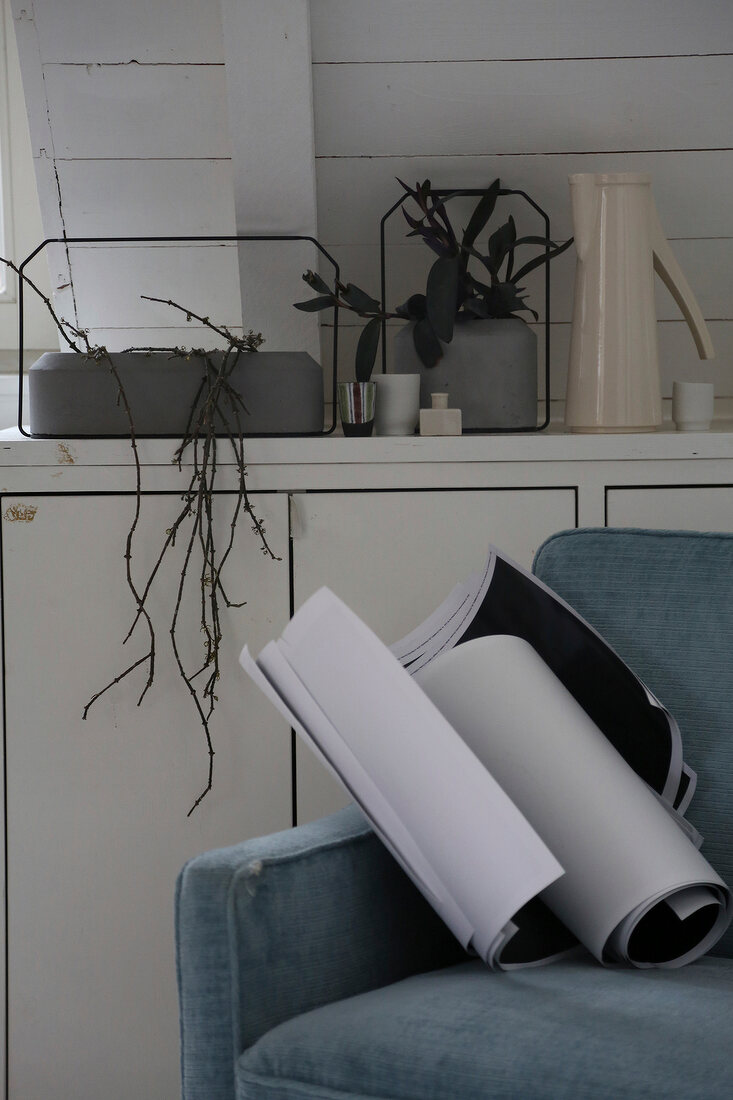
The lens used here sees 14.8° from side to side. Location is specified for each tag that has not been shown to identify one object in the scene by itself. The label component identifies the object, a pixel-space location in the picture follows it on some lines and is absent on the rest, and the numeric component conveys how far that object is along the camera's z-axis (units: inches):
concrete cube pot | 129.9
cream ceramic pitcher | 128.2
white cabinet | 127.9
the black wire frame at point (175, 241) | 128.5
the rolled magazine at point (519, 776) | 108.7
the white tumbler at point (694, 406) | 129.7
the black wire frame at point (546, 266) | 130.6
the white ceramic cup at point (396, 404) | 128.7
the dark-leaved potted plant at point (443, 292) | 128.5
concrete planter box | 127.8
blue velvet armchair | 104.7
